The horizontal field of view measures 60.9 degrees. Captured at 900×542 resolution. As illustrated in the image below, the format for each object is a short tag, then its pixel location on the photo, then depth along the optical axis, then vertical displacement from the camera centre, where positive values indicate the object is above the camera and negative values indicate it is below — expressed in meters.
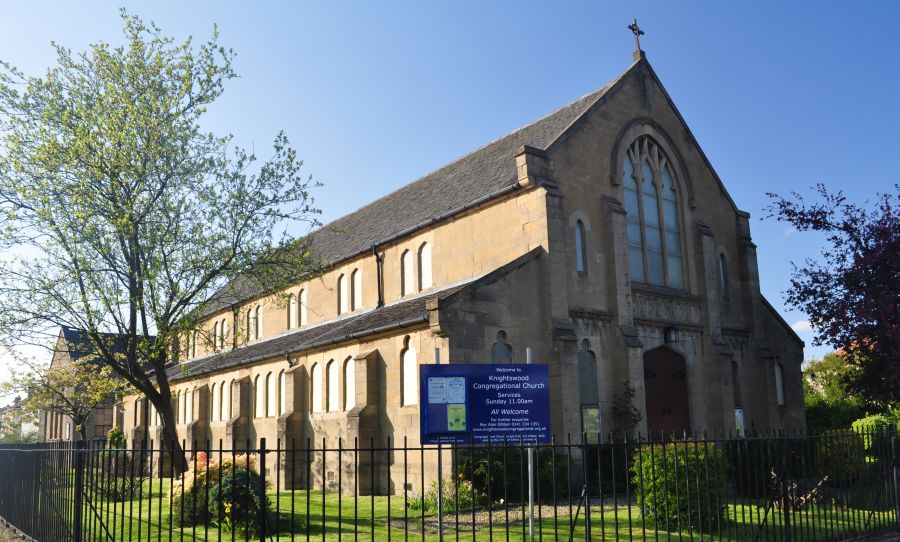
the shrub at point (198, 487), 14.96 -1.90
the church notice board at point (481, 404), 15.12 -0.41
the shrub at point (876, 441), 14.29 -1.27
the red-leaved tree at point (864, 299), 21.70 +2.27
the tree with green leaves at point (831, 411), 32.59 -1.56
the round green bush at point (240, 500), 14.14 -2.06
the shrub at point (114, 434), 43.34 -2.40
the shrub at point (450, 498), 17.71 -2.68
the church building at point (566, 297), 21.41 +2.72
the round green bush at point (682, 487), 13.57 -1.97
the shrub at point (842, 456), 13.71 -1.55
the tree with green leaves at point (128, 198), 19.94 +5.17
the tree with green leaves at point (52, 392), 35.28 +0.15
